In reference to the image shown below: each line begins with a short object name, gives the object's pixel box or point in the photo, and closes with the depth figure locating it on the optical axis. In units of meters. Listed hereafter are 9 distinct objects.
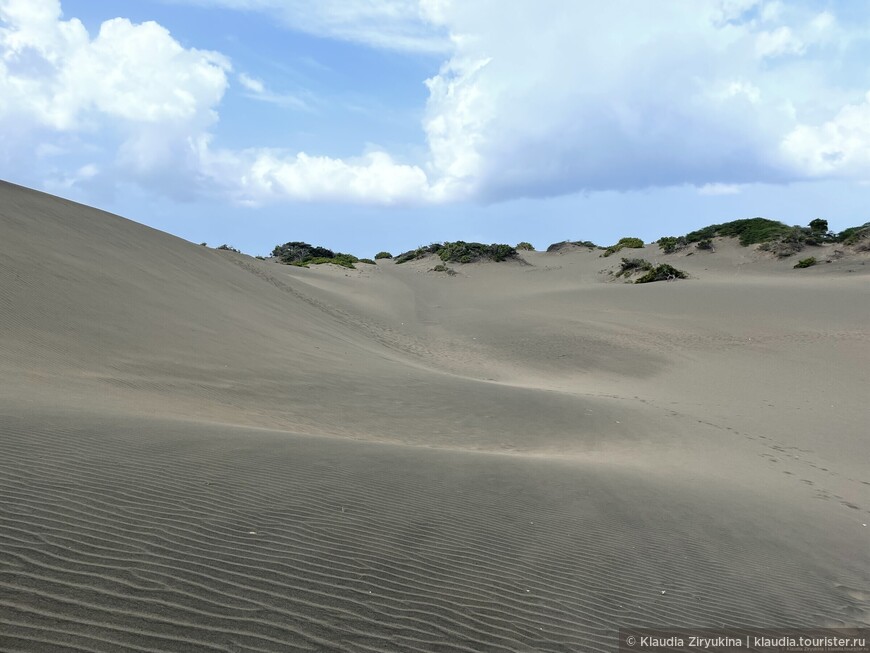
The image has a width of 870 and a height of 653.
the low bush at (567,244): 54.06
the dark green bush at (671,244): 43.51
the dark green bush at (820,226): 38.97
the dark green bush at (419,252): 53.03
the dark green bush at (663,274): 34.81
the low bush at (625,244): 47.44
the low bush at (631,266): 38.31
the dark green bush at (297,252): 51.91
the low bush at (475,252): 47.88
